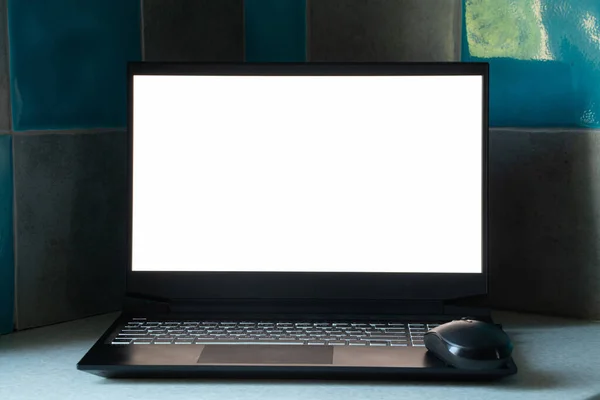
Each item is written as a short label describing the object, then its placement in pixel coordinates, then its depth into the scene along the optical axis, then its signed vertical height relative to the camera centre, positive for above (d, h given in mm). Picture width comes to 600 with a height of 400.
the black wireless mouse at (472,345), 1214 -131
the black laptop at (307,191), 1381 -10
